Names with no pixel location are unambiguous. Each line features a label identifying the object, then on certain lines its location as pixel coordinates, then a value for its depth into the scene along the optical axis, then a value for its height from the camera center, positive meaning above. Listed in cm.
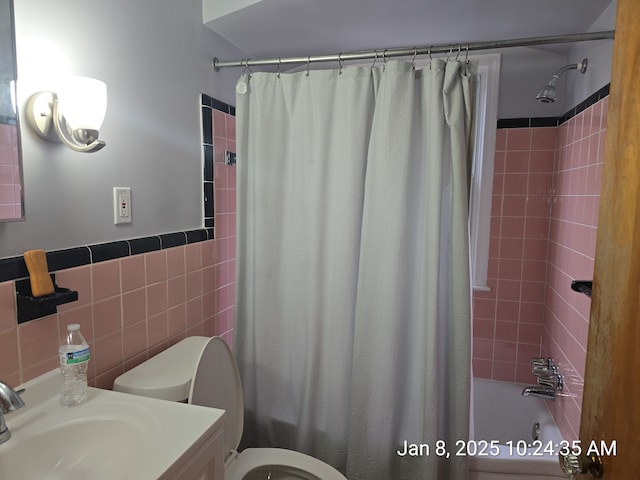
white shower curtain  159 -28
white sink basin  89 -57
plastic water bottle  107 -48
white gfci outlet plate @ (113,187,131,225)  135 -3
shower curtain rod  148 +58
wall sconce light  107 +22
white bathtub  167 -115
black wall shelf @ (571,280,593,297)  142 -30
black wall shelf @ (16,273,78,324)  103 -28
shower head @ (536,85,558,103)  195 +51
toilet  128 -64
